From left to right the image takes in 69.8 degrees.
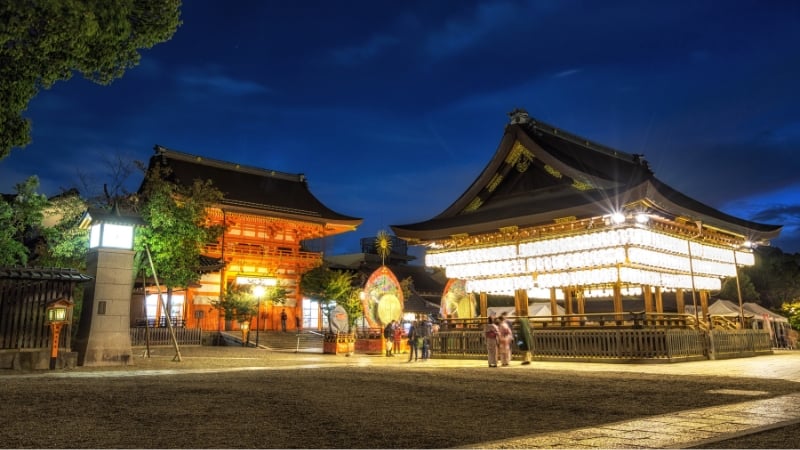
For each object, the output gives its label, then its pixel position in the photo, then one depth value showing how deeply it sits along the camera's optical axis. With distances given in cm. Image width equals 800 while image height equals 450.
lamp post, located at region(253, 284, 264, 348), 3434
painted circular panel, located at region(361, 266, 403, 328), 2570
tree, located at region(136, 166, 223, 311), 2575
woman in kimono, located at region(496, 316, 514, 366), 1838
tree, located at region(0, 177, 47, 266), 2509
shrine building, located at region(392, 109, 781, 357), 2002
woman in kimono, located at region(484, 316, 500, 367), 1769
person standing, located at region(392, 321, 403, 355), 2694
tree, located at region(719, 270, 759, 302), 3912
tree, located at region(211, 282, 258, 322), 3616
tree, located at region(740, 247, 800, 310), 4203
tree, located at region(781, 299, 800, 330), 2580
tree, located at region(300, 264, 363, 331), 3403
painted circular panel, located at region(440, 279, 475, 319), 2662
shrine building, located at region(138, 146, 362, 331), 3944
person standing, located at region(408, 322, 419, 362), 2191
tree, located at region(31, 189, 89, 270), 2597
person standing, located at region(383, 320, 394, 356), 2612
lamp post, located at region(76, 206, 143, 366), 1633
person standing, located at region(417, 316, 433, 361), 2262
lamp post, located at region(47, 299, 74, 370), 1566
